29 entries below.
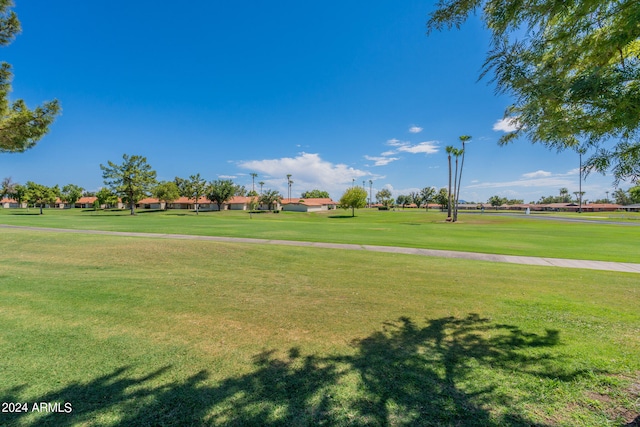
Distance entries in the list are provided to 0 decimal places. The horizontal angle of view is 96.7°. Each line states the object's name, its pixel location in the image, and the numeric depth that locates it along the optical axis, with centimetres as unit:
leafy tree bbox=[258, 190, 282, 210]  8762
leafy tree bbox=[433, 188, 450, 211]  11038
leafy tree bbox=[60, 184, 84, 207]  11218
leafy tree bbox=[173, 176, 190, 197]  10319
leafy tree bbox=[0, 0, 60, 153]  790
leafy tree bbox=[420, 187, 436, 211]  13862
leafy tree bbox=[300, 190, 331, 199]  15711
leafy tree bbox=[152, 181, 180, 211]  8900
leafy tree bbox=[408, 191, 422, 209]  14379
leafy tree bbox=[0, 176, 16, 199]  9375
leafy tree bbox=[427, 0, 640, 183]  286
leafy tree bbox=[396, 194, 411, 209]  15300
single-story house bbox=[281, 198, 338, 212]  9569
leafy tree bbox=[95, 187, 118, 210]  9144
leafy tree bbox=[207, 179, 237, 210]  8300
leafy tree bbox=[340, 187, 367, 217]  6712
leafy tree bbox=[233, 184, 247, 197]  9899
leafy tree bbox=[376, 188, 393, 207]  14598
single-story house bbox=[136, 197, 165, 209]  10181
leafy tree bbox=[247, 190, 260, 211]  10931
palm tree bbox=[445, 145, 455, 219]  5147
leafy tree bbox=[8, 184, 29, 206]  6950
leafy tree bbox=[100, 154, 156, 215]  6538
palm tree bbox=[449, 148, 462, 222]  4966
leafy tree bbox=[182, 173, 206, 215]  8150
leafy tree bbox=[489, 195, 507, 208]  15150
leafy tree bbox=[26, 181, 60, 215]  6750
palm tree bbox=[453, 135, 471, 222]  4907
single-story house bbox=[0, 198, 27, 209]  11900
